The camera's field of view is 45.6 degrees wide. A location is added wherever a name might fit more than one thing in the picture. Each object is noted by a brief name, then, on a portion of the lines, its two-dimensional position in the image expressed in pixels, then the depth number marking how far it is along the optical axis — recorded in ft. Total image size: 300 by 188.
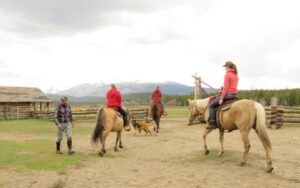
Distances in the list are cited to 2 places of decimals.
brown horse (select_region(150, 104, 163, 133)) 71.26
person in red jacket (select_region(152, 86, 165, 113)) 71.15
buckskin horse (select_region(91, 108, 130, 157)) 42.42
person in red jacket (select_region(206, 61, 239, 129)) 36.99
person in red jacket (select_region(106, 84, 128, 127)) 46.52
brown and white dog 66.08
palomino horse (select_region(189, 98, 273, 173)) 32.24
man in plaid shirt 43.42
